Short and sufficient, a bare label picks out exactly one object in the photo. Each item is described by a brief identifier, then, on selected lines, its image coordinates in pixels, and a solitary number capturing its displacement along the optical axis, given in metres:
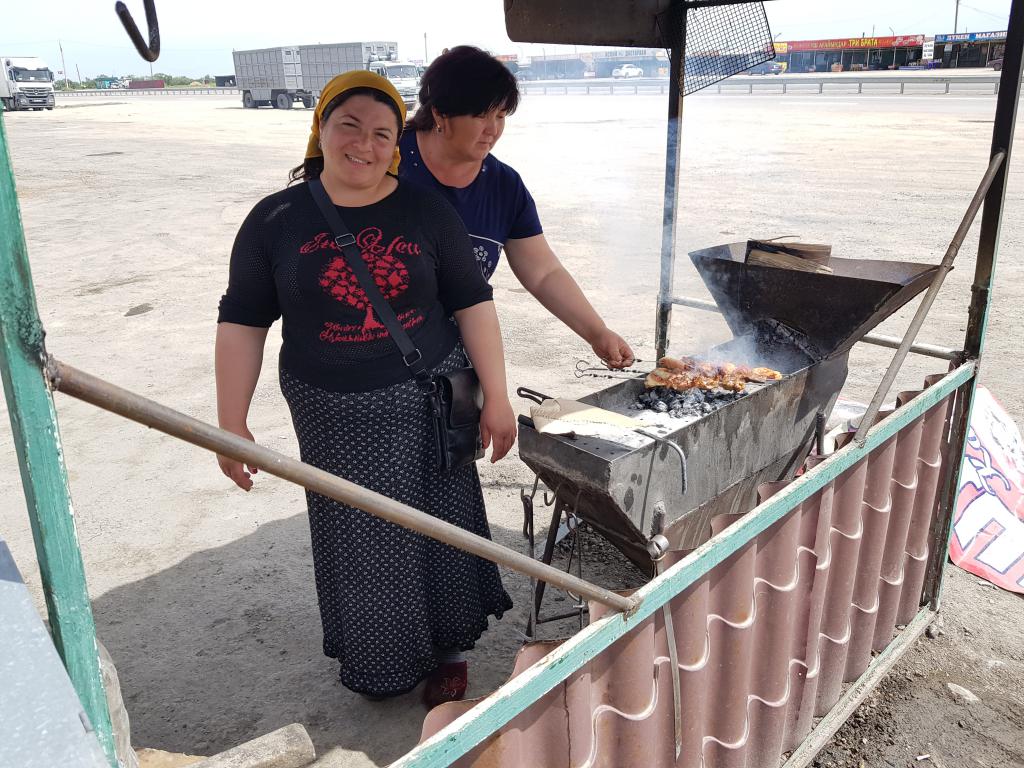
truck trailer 32.31
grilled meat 3.01
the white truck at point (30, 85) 36.78
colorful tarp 3.65
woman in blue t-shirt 2.41
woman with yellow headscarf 2.12
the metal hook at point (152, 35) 1.15
